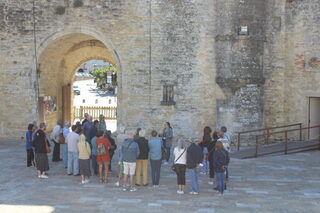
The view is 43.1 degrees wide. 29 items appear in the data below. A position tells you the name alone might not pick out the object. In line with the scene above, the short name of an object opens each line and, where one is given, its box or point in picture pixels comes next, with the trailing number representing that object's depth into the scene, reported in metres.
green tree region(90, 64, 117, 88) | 50.51
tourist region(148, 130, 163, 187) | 9.41
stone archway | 16.77
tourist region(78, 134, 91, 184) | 9.77
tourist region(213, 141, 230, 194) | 8.80
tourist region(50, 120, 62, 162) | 11.59
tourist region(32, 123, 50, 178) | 10.22
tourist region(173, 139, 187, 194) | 8.95
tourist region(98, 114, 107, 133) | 12.88
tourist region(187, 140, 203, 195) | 8.82
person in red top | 9.61
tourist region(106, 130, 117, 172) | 10.04
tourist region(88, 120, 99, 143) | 10.78
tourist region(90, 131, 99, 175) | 10.11
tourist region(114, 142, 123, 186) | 9.35
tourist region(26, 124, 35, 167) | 11.19
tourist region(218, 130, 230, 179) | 9.86
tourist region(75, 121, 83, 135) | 10.34
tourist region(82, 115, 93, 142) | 10.89
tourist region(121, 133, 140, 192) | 9.13
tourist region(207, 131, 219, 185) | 9.88
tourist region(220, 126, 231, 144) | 10.12
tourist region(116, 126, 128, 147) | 9.89
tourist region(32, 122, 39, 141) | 10.88
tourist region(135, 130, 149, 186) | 9.43
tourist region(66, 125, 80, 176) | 10.18
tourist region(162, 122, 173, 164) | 11.57
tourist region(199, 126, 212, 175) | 10.13
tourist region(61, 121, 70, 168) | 11.41
